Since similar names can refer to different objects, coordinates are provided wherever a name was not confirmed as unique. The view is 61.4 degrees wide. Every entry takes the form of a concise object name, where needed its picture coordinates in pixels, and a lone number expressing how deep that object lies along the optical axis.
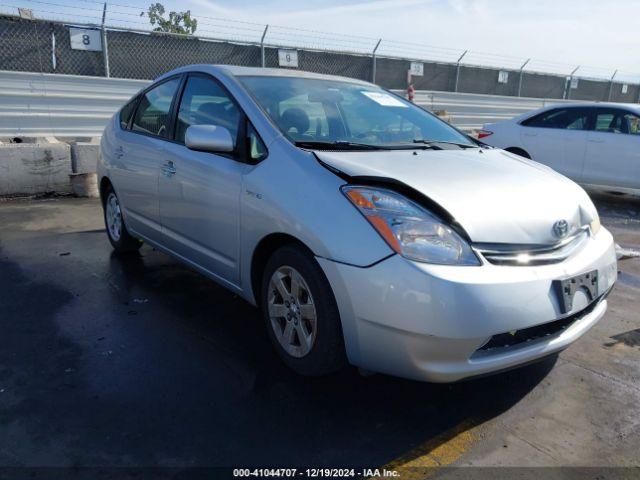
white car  7.76
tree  38.69
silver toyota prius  2.32
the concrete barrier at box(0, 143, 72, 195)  7.38
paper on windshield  3.89
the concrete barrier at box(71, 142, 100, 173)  7.71
